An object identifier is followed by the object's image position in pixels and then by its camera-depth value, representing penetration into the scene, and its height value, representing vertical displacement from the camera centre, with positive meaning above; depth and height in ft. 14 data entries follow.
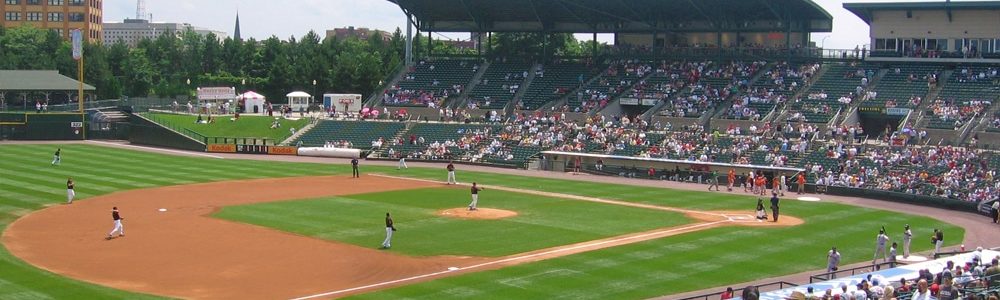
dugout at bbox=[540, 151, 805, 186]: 197.98 -6.31
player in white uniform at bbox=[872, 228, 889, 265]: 112.16 -11.10
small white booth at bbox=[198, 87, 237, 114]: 307.60 +8.59
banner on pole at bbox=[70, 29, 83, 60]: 267.39 +20.85
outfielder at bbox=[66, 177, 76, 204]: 154.10 -10.50
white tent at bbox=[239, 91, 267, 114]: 312.71 +7.35
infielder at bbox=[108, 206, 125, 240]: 122.11 -12.22
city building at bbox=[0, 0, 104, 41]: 499.51 +52.26
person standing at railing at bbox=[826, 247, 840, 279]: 103.96 -12.20
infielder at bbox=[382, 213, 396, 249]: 117.60 -11.78
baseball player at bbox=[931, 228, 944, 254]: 116.57 -11.08
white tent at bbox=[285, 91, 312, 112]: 315.17 +8.41
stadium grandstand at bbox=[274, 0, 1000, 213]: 202.08 +9.94
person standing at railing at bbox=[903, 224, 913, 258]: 116.37 -11.12
